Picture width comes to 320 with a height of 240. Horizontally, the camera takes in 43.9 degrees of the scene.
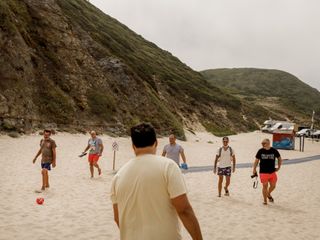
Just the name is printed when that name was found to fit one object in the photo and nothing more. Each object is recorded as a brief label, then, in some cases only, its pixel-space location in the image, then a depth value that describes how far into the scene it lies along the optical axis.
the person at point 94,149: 15.10
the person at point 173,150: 11.60
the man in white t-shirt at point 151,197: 3.15
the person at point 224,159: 12.18
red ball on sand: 10.00
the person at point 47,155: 11.80
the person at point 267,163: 11.06
